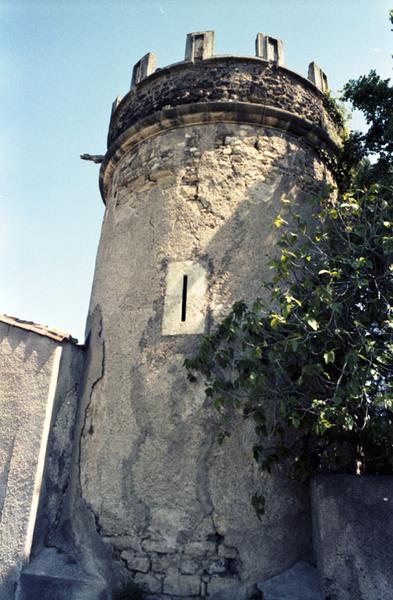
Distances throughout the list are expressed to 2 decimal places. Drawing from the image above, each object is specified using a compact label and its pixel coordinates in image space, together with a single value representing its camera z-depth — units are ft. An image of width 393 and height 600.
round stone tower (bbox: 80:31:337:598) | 14.34
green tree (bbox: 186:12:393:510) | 12.87
